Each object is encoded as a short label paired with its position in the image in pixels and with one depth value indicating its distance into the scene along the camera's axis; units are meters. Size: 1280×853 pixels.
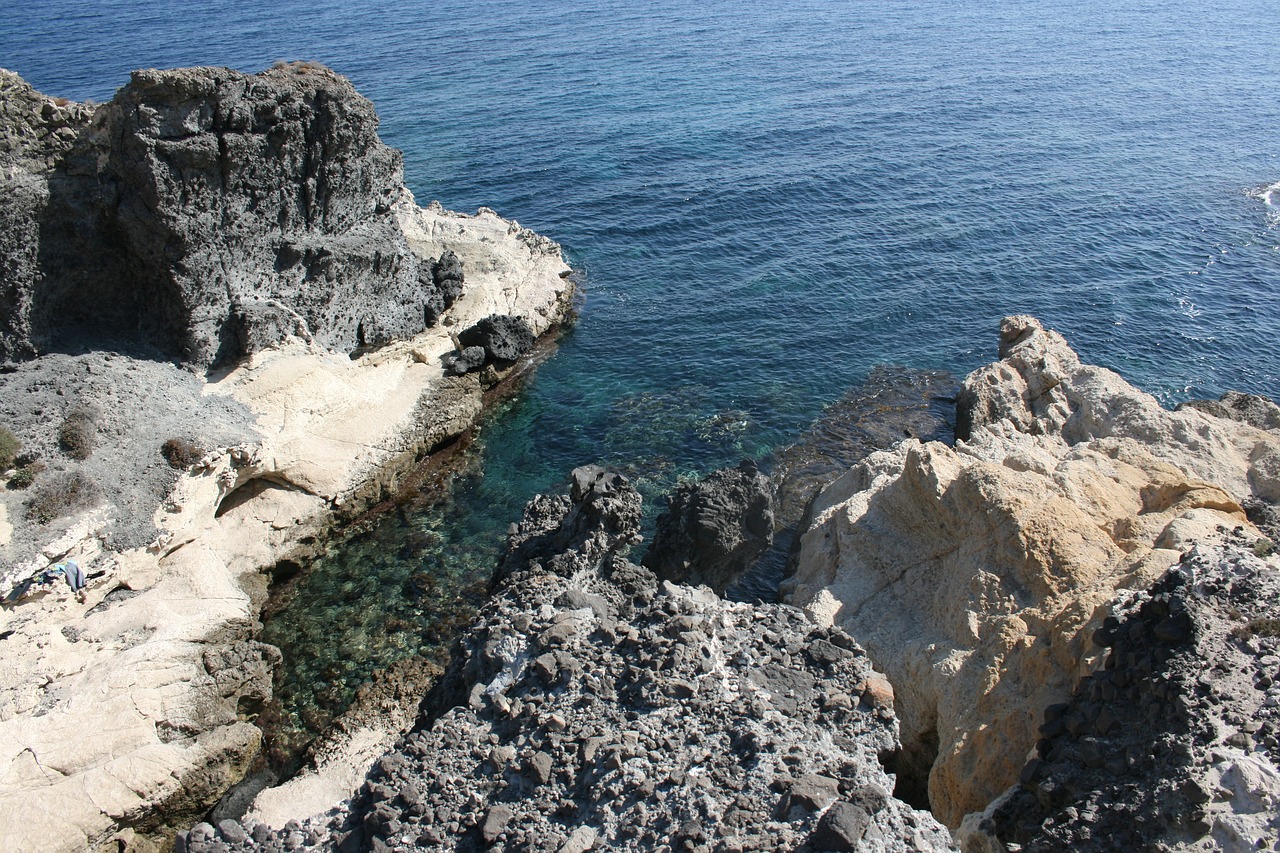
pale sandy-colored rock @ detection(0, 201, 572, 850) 23.16
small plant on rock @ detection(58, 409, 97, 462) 29.44
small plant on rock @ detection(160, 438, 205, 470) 30.75
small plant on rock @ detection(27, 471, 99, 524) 27.77
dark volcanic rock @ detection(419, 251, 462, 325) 45.10
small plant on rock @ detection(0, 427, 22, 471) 28.22
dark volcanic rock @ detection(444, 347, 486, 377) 41.94
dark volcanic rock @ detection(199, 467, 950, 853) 16.22
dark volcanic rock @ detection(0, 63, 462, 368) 32.31
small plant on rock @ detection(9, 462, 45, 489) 27.97
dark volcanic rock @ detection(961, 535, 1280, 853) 14.65
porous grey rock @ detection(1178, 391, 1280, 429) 33.50
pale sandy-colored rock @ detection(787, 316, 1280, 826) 20.09
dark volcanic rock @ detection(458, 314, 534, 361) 43.34
